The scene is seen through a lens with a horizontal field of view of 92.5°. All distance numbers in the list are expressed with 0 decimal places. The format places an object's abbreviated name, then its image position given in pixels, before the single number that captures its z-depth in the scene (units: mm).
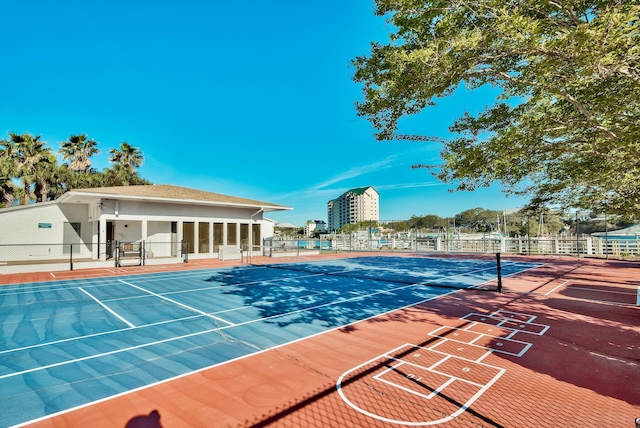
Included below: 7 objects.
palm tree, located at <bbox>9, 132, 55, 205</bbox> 25031
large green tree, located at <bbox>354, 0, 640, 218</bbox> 4512
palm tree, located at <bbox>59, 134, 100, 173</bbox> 31578
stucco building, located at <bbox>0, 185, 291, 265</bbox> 17544
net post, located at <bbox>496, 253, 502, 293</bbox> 10175
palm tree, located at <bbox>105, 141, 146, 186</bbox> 33625
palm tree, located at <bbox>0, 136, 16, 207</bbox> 23344
